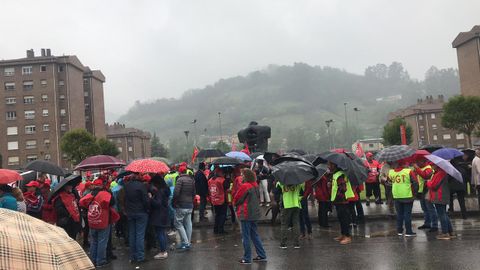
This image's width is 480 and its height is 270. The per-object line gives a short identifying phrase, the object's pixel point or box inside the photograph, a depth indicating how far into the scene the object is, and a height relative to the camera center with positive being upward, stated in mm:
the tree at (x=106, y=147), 67681 +3857
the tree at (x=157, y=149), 113888 +5066
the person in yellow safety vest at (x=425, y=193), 10328 -1053
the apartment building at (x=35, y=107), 69625 +11121
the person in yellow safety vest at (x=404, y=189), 9805 -837
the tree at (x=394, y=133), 72750 +3149
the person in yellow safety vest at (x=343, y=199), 9773 -938
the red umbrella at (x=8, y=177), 7541 +46
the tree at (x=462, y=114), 53188 +3993
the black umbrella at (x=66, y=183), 8484 -144
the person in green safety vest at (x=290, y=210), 9156 -1034
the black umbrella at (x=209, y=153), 18047 +479
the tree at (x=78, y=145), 60000 +3960
